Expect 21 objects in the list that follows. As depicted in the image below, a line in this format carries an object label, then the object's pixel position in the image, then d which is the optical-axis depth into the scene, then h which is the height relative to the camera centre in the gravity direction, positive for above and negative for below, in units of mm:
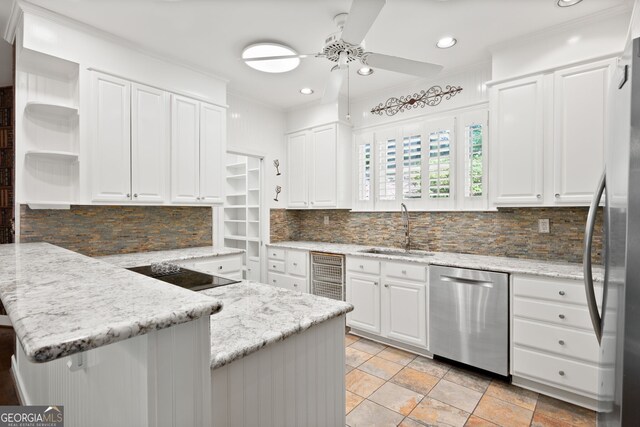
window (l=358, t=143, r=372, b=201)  4048 +487
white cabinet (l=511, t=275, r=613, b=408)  2188 -931
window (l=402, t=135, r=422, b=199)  3607 +492
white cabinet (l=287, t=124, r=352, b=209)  4074 +563
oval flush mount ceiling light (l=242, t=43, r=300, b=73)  2738 +1369
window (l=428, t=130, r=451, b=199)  3395 +493
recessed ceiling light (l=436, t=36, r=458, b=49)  2713 +1446
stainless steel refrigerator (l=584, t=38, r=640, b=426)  853 -135
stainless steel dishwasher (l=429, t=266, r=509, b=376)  2520 -889
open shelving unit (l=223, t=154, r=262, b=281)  4754 -4
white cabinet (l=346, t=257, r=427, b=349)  3004 -889
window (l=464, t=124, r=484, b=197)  3195 +492
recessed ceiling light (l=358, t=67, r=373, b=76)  3270 +1441
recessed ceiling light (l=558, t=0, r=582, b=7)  2201 +1439
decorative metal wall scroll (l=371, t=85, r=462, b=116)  3407 +1246
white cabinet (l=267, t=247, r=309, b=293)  3957 -757
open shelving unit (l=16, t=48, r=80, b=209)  2432 +638
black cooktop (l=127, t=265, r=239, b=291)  1777 -417
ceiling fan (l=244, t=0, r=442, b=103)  1864 +1049
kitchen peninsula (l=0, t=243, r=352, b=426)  646 -411
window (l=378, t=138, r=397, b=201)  3820 +497
